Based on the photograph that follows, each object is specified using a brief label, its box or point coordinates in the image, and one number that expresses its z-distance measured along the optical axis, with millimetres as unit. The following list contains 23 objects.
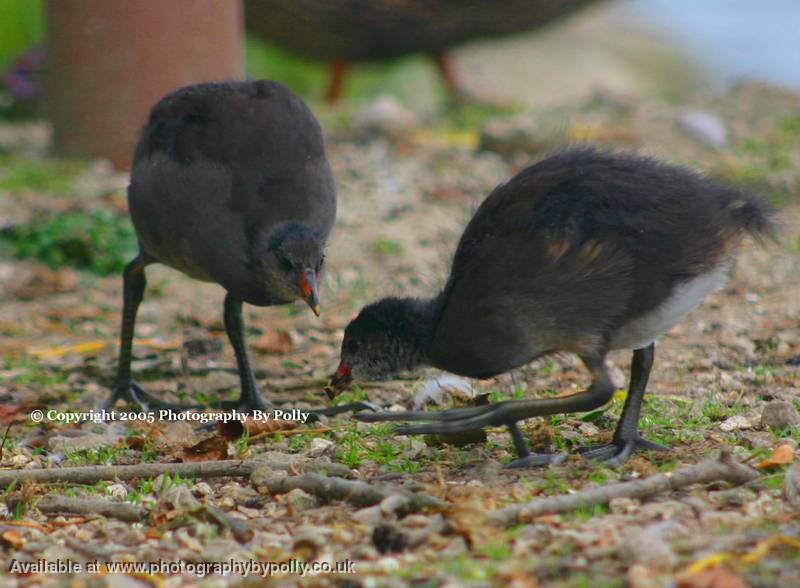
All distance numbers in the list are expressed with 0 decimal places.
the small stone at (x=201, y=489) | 8461
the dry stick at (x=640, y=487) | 7230
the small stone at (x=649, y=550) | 6301
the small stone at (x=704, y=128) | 20047
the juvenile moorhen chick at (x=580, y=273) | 8484
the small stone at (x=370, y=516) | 7477
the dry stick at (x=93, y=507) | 7949
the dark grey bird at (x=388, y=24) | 22781
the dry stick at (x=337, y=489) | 7582
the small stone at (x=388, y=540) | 7016
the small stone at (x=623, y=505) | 7465
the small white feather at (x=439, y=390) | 10422
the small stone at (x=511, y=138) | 19672
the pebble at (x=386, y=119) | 21203
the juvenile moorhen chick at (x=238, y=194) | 10102
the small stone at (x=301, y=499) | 8008
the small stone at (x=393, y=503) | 7511
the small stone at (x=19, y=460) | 9391
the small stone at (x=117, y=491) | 8455
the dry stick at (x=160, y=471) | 8578
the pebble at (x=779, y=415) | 9062
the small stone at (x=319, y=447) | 9375
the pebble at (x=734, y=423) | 9263
